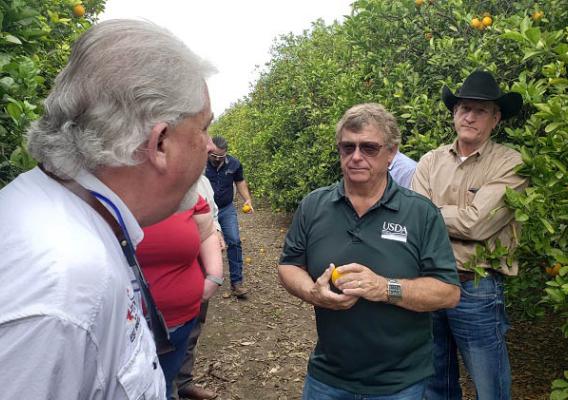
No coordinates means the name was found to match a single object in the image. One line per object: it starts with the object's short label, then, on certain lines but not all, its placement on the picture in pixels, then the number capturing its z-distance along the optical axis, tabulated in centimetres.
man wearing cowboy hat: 298
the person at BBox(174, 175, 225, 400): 391
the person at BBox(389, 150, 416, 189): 376
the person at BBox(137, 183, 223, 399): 257
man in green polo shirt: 228
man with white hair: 90
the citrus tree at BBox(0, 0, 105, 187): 199
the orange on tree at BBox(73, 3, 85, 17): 416
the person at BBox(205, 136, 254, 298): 672
